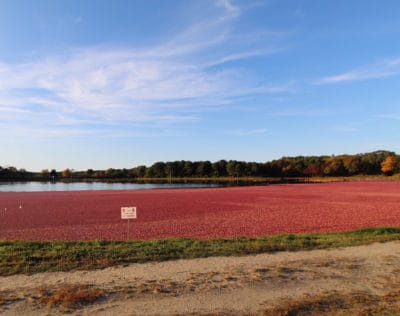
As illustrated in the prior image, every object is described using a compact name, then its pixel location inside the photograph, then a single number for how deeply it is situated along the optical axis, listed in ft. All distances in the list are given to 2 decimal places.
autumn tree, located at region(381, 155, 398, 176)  423.64
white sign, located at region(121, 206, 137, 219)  40.63
